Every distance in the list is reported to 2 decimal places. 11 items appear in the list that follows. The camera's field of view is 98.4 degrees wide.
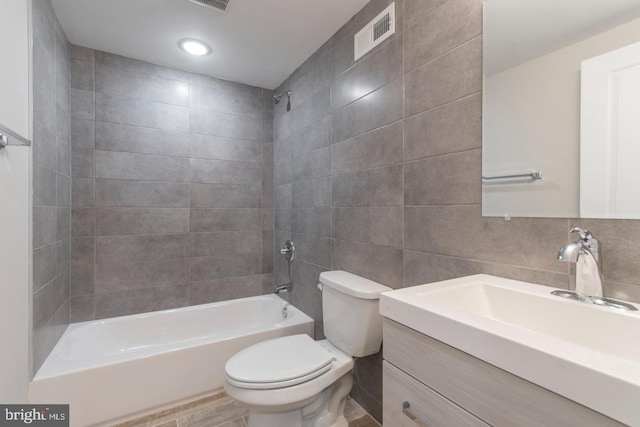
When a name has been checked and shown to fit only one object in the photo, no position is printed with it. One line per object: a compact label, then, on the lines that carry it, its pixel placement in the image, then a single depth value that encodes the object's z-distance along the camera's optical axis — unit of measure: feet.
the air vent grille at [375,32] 4.82
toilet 4.00
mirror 2.64
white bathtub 4.96
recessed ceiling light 6.64
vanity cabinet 1.62
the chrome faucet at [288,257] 8.00
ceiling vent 5.27
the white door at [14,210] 3.58
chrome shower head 8.25
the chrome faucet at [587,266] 2.49
